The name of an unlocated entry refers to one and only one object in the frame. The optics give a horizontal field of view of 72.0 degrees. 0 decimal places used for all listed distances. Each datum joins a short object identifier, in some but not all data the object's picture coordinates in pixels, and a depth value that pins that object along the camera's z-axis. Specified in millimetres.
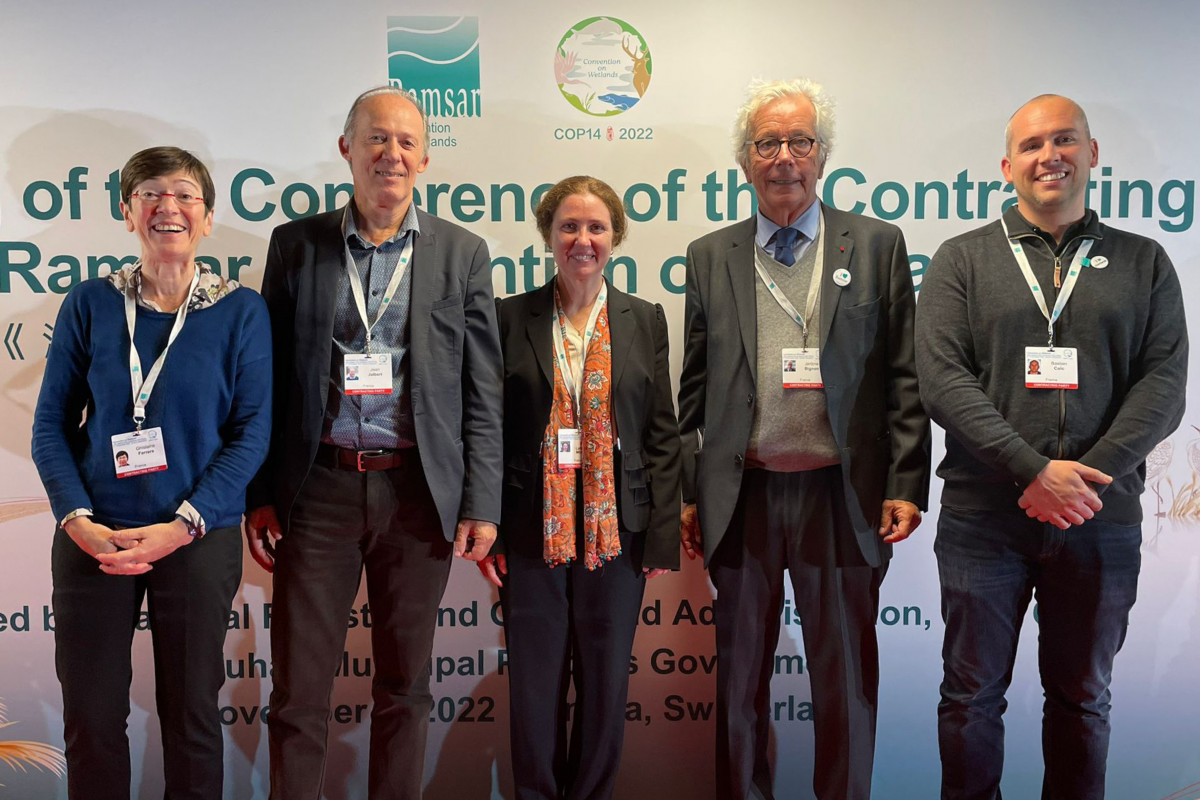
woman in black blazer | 2361
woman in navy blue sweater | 2061
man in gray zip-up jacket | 2158
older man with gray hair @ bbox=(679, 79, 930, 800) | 2307
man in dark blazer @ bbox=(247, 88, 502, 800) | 2193
